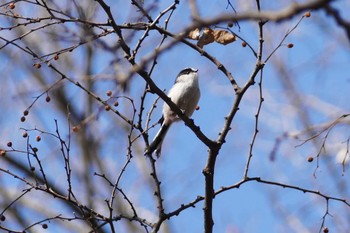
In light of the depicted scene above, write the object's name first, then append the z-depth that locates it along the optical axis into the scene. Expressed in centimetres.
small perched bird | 870
